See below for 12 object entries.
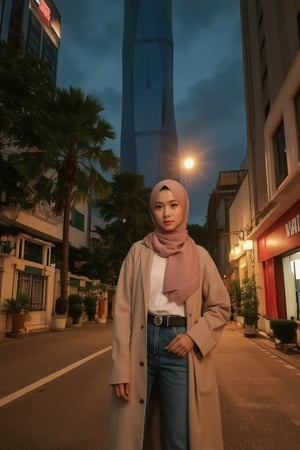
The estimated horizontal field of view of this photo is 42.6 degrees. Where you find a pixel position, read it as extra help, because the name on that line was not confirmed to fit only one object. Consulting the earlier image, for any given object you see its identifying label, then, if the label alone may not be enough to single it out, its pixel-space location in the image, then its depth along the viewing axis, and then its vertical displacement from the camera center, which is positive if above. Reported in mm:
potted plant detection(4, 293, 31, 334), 14547 -88
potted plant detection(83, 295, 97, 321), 25812 +237
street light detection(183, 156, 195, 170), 15172 +5724
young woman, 1966 -160
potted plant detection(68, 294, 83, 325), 21766 -133
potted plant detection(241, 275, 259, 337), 15891 +148
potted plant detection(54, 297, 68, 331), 18112 -255
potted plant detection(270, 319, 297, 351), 11805 -708
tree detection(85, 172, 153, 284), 30219 +7465
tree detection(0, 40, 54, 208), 9969 +5662
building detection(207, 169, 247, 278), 39125 +10580
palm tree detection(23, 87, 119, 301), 18109 +7242
